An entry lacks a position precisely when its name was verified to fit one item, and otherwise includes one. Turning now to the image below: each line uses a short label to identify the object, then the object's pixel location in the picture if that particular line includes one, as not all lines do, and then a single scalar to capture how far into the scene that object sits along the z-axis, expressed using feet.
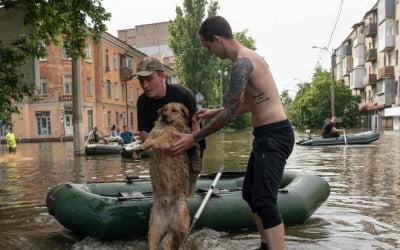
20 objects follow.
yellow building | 145.07
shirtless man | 13.96
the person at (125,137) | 74.70
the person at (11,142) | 85.81
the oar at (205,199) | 17.08
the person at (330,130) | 79.19
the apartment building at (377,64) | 170.09
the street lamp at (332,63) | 162.34
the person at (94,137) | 78.15
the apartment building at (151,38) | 283.18
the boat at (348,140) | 77.56
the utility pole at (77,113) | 74.69
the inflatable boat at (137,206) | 18.93
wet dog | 14.67
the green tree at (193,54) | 170.19
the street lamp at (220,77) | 188.46
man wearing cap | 15.40
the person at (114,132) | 91.08
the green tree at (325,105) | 198.39
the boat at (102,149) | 69.72
